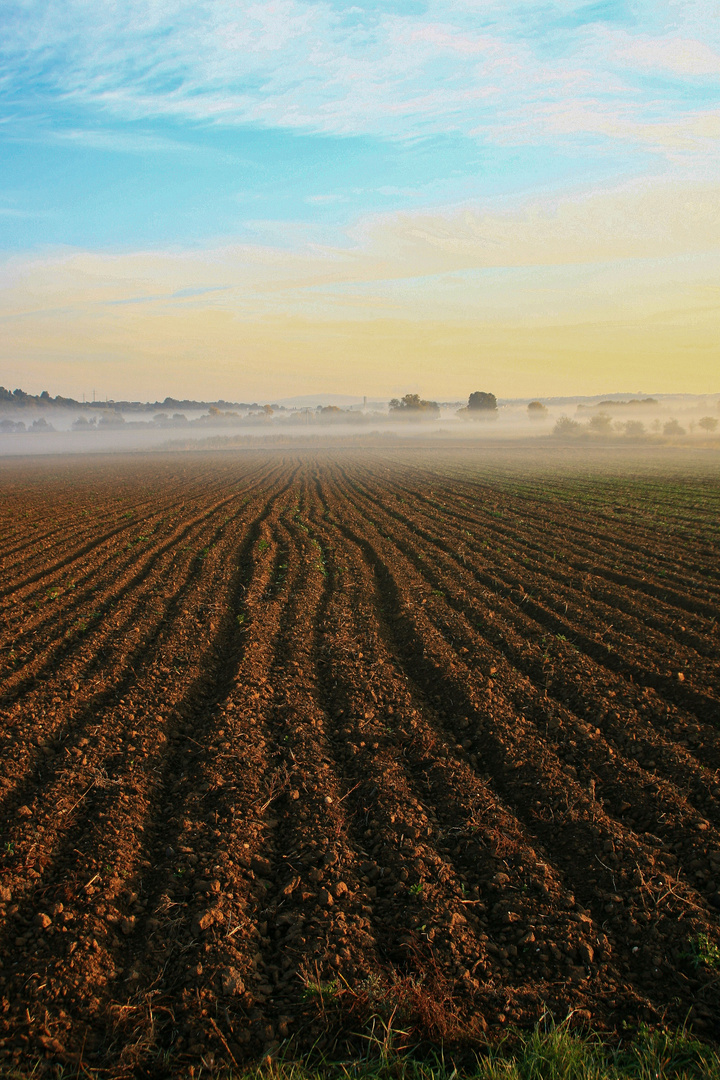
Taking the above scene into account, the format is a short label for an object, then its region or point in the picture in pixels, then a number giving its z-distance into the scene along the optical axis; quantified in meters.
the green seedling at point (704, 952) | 3.24
